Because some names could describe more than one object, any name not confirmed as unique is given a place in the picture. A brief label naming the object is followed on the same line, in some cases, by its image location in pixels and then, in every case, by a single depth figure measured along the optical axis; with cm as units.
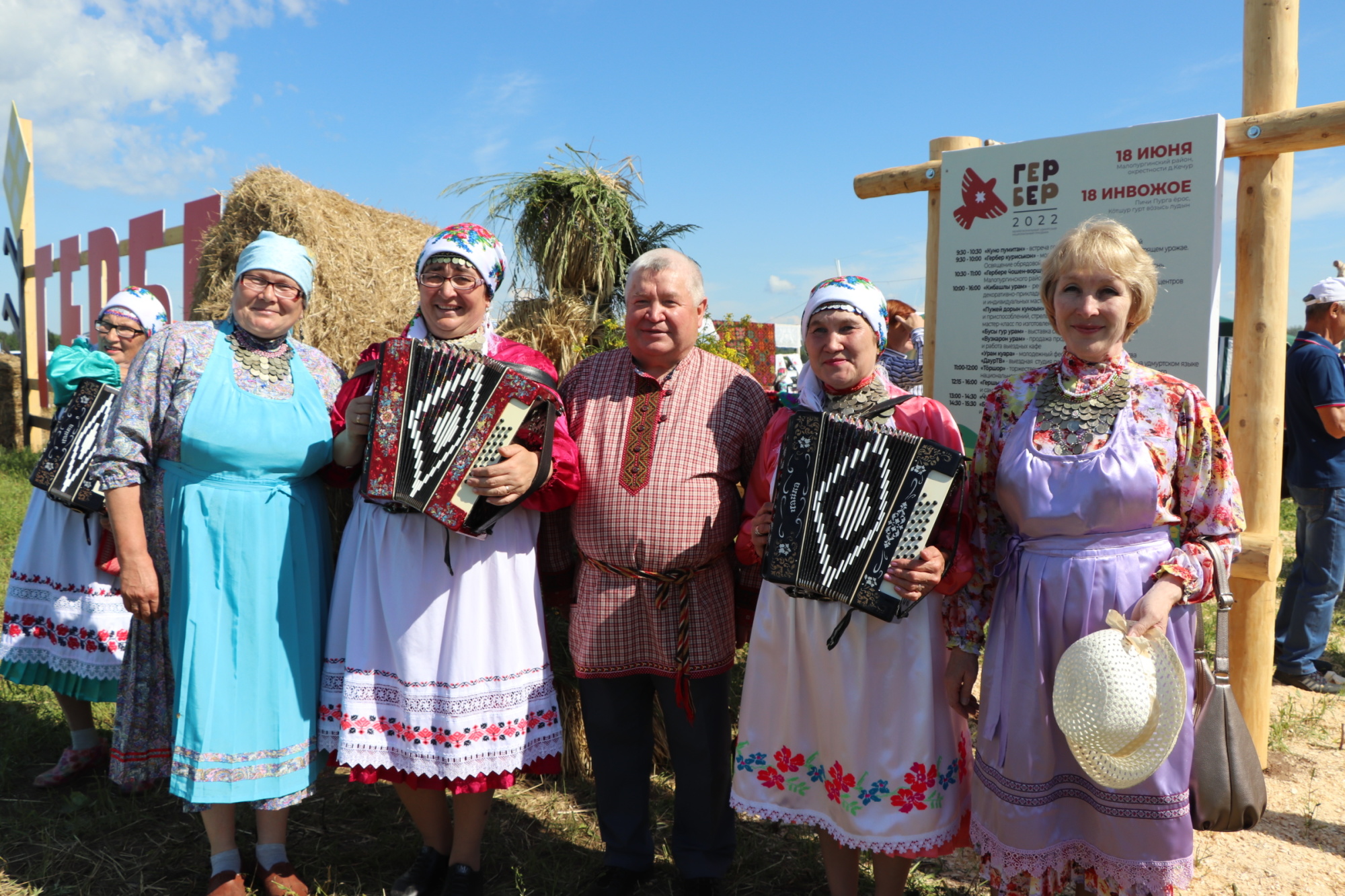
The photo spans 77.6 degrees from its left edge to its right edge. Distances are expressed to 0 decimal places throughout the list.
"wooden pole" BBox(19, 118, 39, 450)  1248
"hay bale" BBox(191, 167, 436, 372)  551
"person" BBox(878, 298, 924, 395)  574
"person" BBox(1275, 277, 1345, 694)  498
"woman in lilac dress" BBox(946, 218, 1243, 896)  213
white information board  319
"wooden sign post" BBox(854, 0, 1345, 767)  323
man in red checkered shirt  273
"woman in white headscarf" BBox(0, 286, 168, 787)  380
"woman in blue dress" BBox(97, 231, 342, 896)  265
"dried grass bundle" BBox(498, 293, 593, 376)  459
